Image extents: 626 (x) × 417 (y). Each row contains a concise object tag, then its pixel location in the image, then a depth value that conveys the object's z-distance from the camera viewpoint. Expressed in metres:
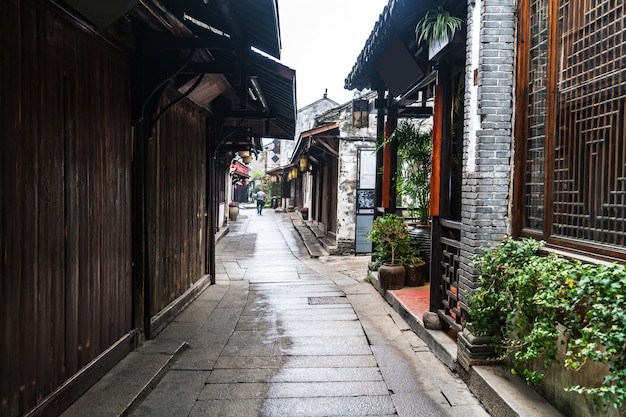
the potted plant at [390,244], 7.77
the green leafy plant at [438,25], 5.07
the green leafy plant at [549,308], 2.39
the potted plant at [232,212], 25.88
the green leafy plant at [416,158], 8.05
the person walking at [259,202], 32.44
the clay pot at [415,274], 7.96
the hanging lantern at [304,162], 19.14
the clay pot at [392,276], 7.75
